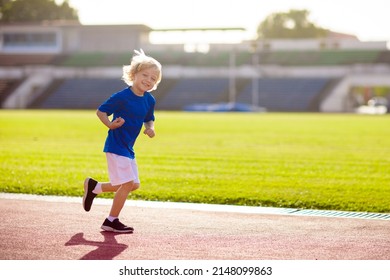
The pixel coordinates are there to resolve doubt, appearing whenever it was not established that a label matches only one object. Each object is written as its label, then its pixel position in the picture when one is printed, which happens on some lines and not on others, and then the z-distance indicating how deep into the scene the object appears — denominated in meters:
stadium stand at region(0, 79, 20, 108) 76.81
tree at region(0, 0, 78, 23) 106.94
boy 8.15
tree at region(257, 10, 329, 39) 121.62
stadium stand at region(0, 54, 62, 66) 86.50
